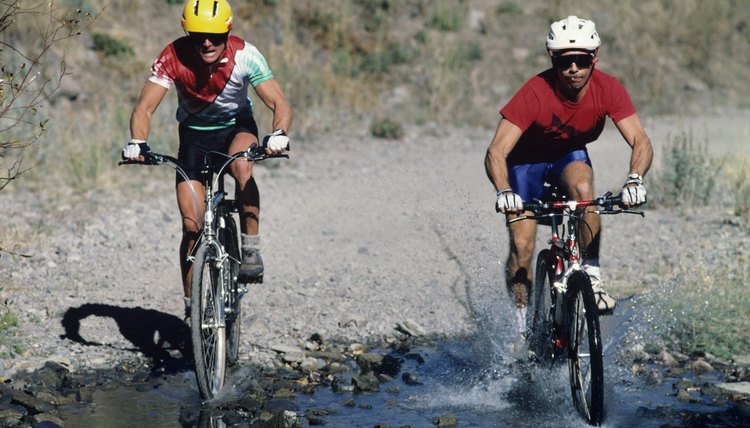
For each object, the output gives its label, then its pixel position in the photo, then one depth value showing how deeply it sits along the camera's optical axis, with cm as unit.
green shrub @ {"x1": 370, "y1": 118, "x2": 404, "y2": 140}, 2909
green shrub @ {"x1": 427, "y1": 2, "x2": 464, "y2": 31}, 3687
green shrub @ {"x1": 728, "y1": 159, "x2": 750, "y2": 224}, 2027
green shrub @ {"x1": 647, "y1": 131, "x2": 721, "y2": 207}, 2189
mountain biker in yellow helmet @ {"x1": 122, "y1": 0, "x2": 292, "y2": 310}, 1241
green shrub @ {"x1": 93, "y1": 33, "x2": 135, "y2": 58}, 3159
